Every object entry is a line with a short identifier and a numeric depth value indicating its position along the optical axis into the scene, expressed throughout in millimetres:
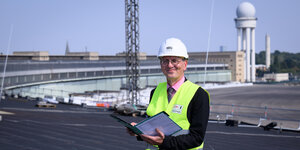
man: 3865
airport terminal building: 57219
